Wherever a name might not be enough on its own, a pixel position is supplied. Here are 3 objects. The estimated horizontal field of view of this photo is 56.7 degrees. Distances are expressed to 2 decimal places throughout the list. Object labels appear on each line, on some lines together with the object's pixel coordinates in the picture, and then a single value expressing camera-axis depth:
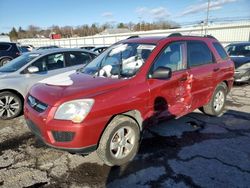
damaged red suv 2.96
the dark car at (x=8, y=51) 13.16
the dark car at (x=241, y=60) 8.59
